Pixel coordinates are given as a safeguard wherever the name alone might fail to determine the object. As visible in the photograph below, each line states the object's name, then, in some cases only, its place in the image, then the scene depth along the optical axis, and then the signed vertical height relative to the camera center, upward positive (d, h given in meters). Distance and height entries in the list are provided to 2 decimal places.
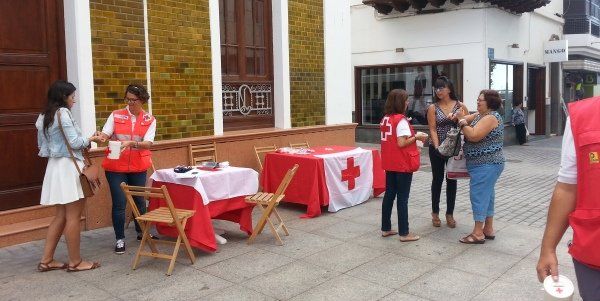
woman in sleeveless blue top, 5.44 -0.42
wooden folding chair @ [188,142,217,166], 7.32 -0.50
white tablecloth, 5.33 -0.66
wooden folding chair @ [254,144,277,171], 8.15 -0.55
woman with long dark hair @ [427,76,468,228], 6.03 -0.10
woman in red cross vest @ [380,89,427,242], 5.60 -0.44
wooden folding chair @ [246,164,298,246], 5.62 -0.92
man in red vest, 2.01 -0.37
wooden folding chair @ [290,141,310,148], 8.91 -0.51
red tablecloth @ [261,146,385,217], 7.05 -0.88
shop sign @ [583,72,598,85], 24.39 +1.31
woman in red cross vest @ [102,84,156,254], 5.44 -0.33
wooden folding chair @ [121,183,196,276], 4.76 -0.91
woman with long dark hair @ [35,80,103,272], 4.74 -0.49
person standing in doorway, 16.55 -0.37
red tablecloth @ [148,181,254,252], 5.14 -1.00
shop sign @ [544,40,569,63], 18.12 +1.95
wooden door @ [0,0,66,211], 5.92 +0.47
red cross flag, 7.27 -0.91
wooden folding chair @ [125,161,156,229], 6.43 -1.17
